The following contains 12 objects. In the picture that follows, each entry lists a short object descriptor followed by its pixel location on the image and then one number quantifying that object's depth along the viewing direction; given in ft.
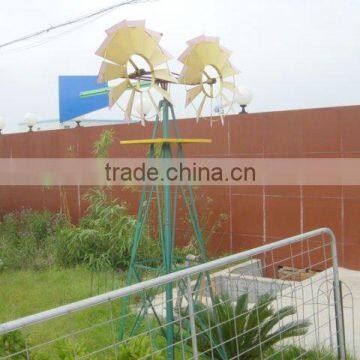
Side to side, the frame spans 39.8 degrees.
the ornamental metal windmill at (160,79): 9.13
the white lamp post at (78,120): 25.88
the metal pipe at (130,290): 4.84
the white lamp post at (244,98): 19.73
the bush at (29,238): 20.40
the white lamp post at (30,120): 29.45
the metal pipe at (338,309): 9.04
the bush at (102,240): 18.84
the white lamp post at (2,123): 30.78
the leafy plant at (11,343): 7.13
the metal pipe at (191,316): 6.83
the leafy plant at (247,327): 8.95
